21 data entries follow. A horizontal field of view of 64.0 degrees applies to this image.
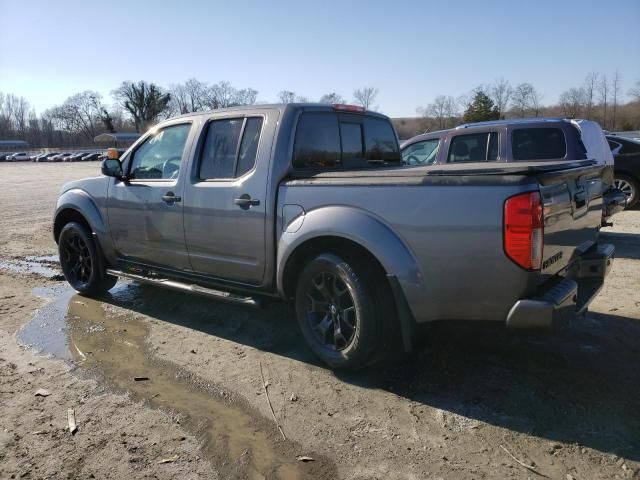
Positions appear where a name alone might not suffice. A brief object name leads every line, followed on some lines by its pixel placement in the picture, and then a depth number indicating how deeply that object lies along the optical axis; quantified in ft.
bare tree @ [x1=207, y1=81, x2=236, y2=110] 362.33
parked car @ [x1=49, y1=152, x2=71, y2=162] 263.90
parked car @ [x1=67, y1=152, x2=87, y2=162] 248.38
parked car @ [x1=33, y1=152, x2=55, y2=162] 271.08
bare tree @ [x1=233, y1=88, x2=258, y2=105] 362.53
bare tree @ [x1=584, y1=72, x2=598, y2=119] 249.34
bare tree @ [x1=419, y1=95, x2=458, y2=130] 243.91
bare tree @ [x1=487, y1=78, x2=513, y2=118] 245.35
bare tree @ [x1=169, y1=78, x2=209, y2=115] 387.14
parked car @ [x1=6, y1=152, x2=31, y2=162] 287.28
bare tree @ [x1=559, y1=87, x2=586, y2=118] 240.18
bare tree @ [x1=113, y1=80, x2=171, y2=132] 367.25
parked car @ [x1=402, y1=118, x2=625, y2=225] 21.99
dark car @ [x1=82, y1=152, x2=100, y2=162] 240.32
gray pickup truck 9.90
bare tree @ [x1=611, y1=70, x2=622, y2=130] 240.08
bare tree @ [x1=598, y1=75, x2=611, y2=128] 249.84
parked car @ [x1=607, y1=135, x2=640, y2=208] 34.81
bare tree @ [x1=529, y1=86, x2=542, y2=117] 229.66
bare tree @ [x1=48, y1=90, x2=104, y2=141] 441.27
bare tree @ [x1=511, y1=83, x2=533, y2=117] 248.32
